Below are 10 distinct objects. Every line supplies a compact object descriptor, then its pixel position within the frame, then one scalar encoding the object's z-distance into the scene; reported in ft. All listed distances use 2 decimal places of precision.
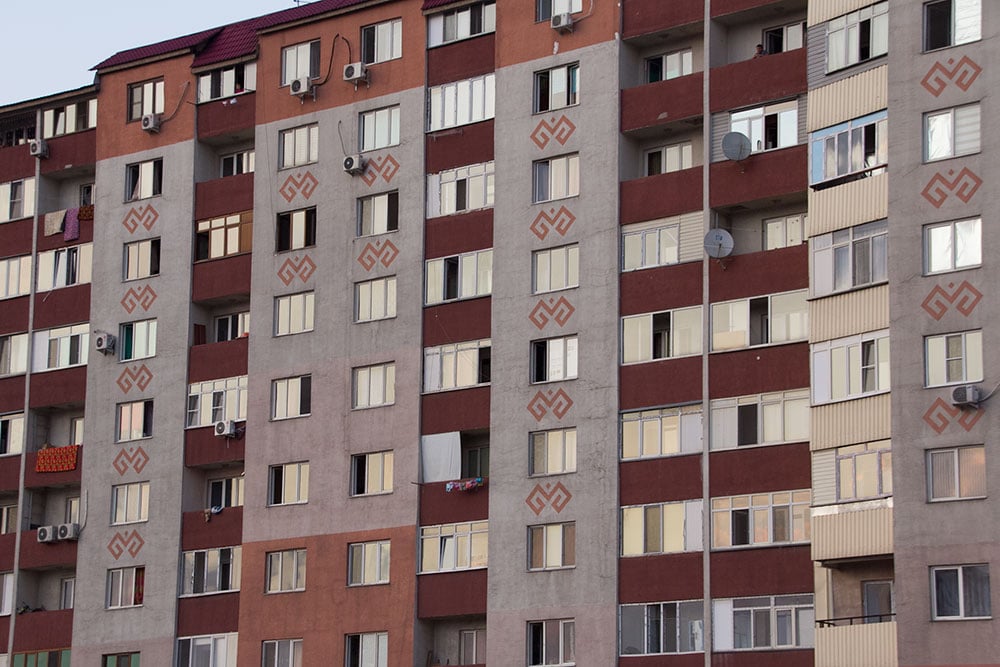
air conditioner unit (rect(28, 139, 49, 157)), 224.33
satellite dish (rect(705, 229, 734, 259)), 176.09
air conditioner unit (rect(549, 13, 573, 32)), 190.60
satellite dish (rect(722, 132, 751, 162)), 177.27
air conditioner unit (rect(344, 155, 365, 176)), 200.75
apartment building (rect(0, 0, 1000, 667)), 162.91
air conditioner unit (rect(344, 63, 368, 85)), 202.59
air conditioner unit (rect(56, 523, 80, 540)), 208.85
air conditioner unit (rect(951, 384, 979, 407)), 155.22
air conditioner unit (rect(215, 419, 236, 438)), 201.57
